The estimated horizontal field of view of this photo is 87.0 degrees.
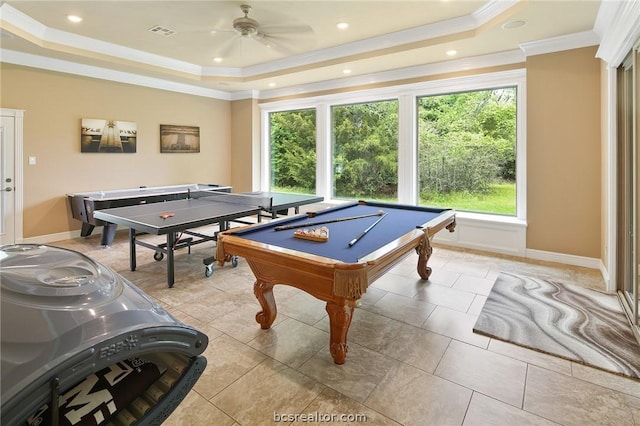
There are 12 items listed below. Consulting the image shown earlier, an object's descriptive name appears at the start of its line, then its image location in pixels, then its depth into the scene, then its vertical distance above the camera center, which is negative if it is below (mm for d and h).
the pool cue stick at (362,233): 2527 -202
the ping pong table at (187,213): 3490 -34
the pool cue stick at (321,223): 2971 -127
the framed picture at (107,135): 5852 +1367
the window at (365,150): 6258 +1159
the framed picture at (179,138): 6969 +1550
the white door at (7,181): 5047 +463
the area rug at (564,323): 2391 -971
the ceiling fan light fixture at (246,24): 3947 +2210
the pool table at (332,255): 2002 -306
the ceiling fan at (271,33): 4000 +2445
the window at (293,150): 7449 +1370
